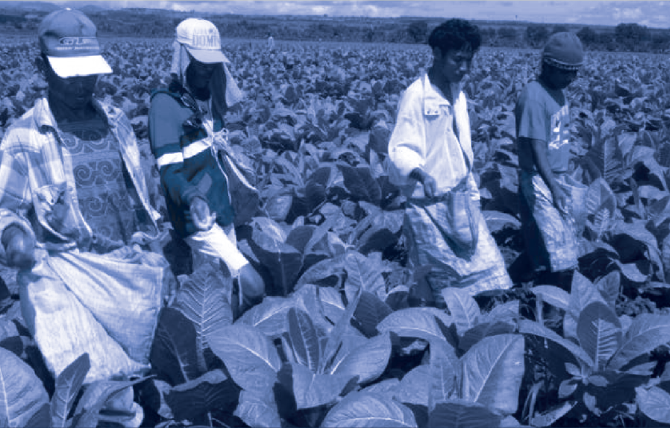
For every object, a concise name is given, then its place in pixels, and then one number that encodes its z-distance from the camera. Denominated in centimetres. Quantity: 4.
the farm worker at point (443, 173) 288
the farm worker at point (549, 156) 318
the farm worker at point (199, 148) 241
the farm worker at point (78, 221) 197
